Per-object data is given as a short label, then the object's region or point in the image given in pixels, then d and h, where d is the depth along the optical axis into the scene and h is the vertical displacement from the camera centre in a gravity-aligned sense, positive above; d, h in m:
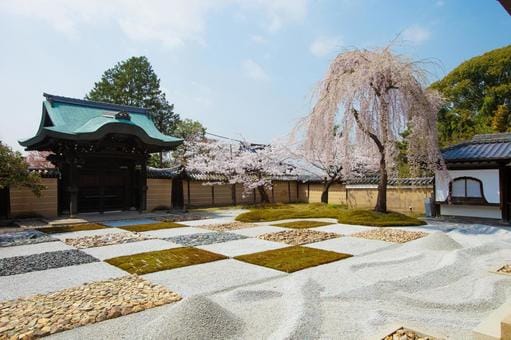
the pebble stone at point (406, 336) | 2.85 -1.32
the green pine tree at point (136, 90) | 28.16 +8.11
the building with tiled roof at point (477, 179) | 10.56 +0.02
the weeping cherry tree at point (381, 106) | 10.83 +2.48
